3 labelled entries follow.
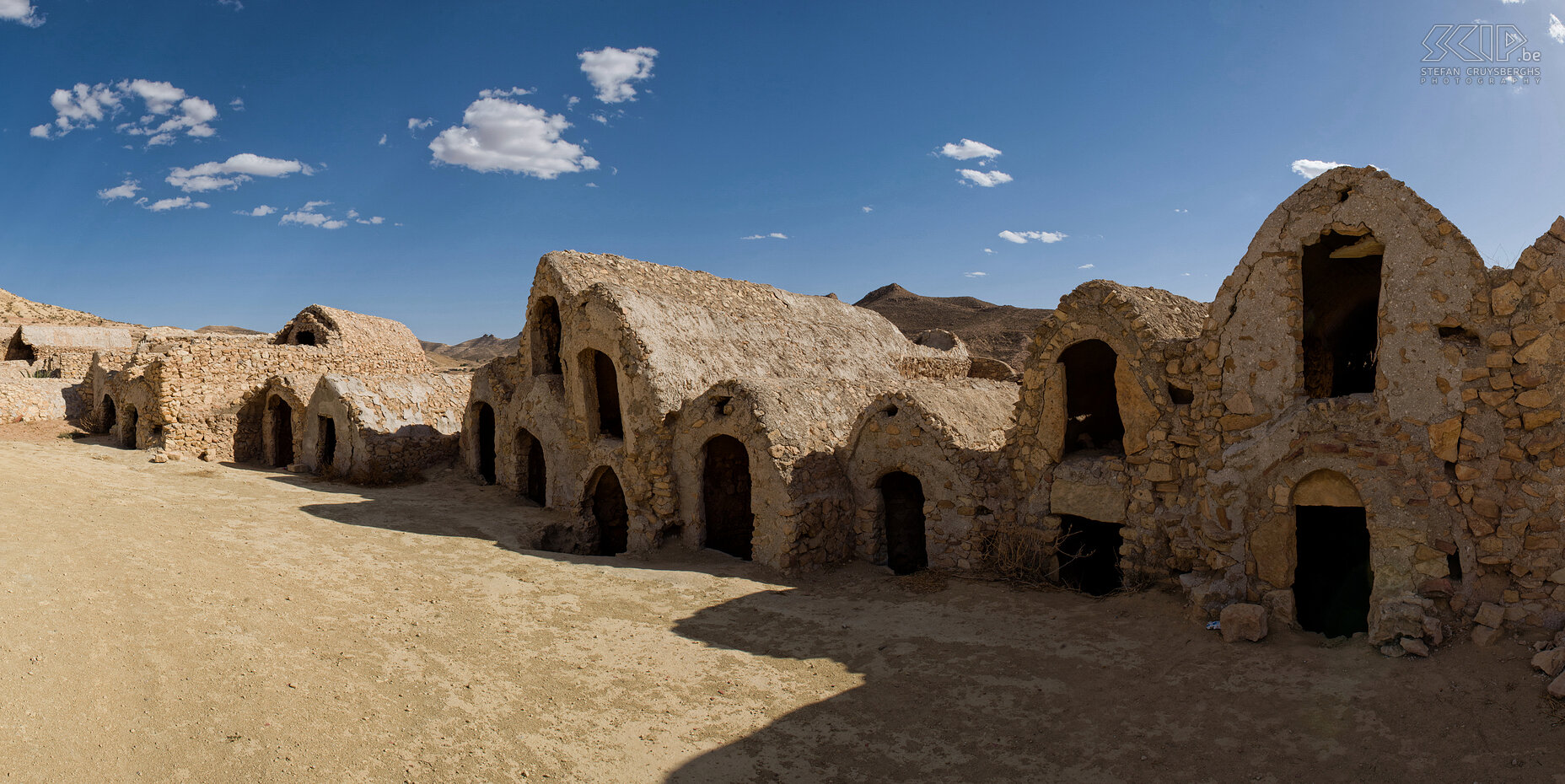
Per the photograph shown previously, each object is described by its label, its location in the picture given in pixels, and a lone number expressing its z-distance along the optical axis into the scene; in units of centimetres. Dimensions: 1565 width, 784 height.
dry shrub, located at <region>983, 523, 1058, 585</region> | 1084
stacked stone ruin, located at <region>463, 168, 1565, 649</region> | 752
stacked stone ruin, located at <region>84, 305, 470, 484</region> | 1920
